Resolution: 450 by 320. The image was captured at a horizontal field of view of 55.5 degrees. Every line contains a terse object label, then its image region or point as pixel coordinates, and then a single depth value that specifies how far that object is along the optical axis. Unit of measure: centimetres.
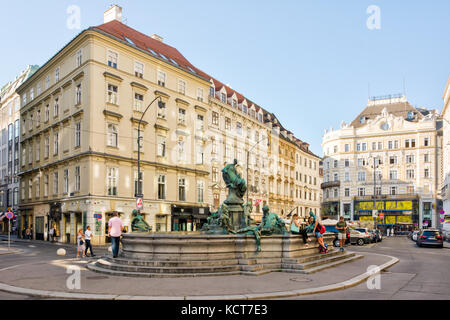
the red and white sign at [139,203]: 2727
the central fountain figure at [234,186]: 1602
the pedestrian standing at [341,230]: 2147
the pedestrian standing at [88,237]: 2016
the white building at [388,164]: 7312
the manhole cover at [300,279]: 1172
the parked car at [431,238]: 3067
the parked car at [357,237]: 3416
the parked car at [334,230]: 2868
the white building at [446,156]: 5655
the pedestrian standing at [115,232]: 1450
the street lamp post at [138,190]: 3410
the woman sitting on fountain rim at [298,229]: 1488
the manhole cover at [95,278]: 1196
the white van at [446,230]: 4008
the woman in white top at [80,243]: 2004
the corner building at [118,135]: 3297
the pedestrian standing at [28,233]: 4109
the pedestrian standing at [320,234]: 1628
